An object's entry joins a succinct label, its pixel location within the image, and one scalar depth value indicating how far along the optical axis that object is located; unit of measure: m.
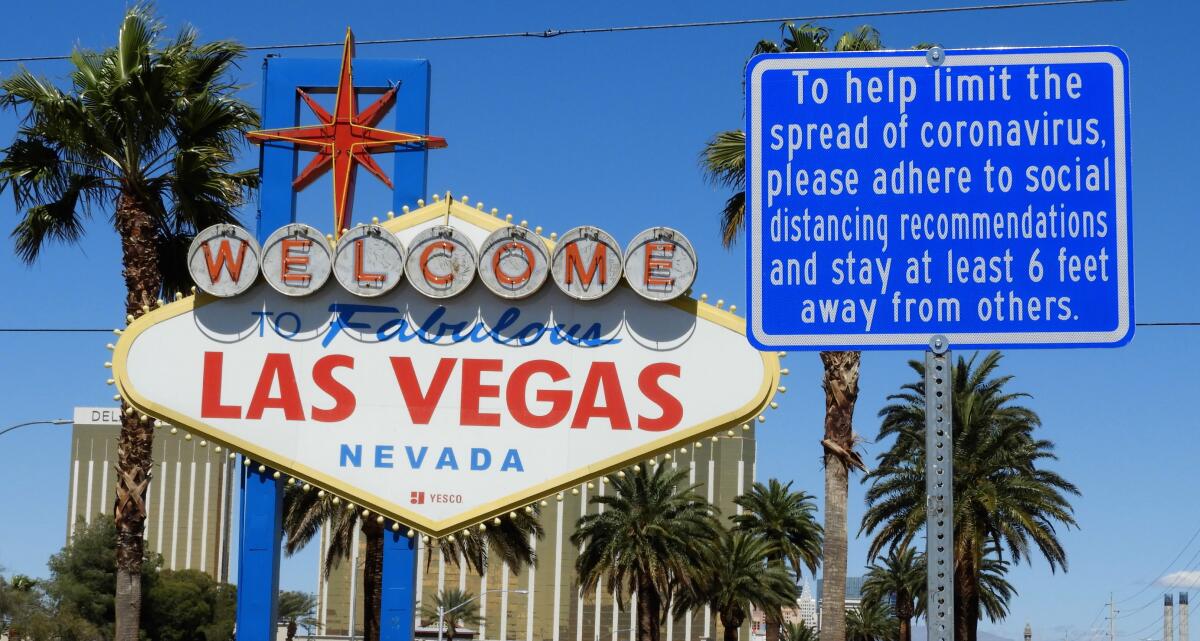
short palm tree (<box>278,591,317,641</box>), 109.79
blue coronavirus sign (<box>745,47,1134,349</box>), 8.45
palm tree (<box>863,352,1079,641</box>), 41.47
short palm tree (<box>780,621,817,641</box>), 88.64
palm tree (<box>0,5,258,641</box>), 21.64
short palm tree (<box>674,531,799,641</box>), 58.72
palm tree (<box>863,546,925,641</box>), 59.72
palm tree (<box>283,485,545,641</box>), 38.31
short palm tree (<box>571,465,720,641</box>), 49.72
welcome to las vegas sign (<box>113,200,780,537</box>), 16.78
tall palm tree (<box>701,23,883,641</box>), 26.47
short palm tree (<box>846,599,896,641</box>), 89.00
